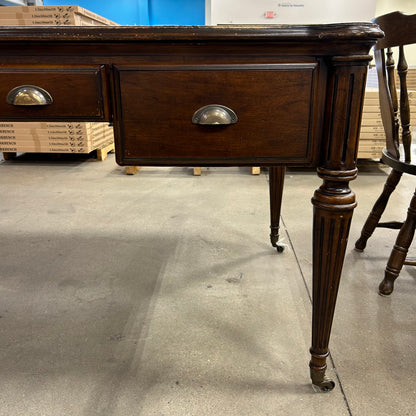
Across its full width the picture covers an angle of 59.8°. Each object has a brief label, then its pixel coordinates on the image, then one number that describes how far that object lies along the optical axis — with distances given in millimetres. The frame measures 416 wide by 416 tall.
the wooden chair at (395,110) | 1109
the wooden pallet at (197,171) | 2781
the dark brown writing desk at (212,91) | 675
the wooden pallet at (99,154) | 3197
